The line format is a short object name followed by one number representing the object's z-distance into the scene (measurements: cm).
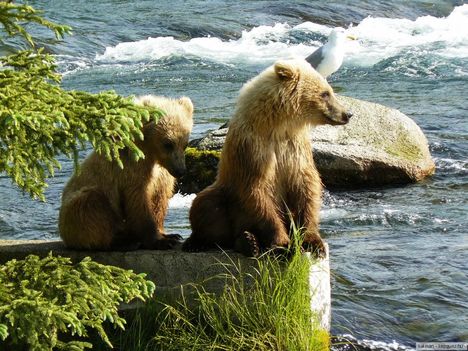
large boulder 1936
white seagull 2675
